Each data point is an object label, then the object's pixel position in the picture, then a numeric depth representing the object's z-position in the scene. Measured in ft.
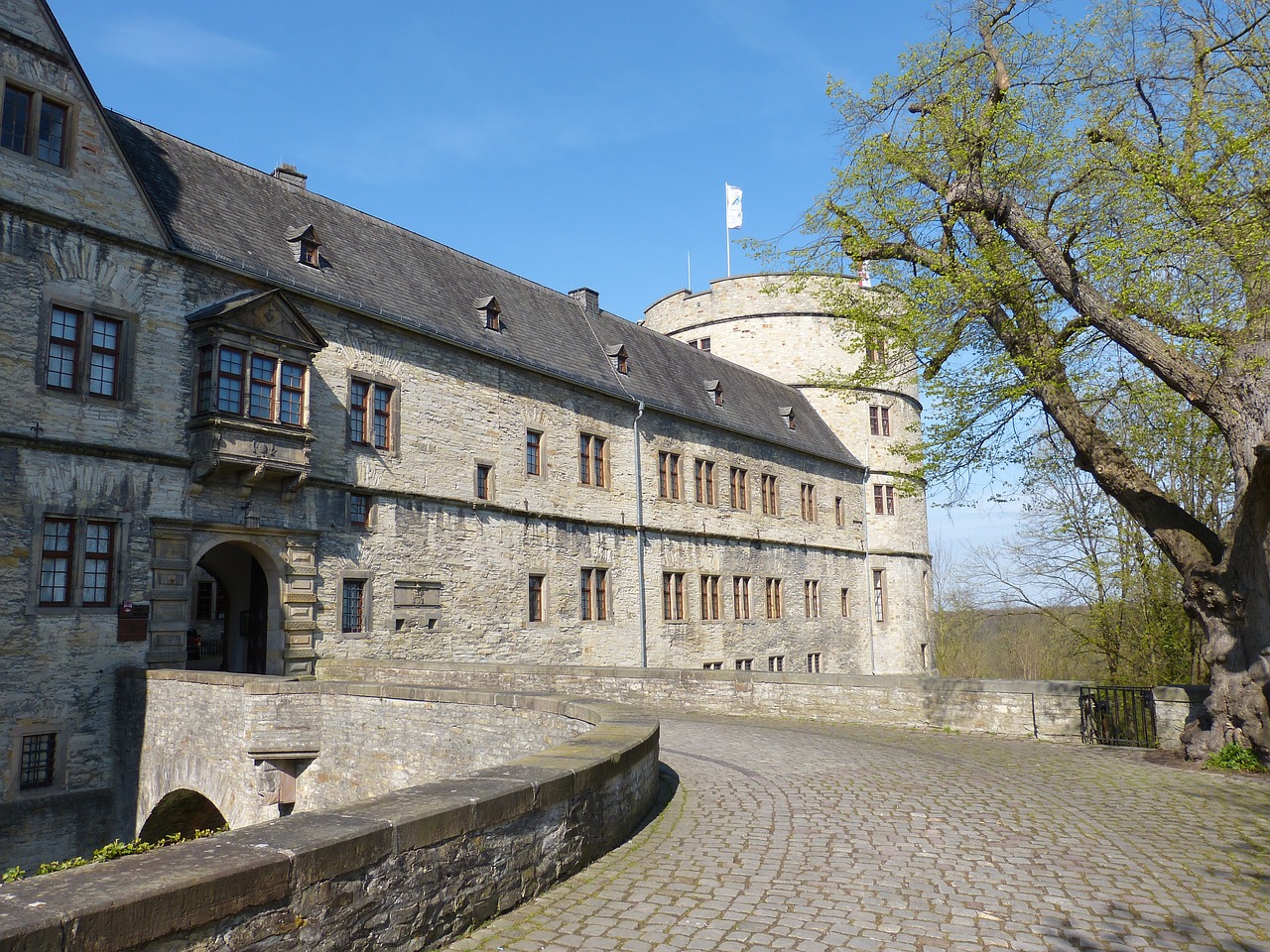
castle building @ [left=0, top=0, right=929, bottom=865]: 44.32
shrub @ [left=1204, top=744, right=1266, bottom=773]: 32.08
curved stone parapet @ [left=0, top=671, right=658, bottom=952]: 10.18
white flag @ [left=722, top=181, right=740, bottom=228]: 127.03
